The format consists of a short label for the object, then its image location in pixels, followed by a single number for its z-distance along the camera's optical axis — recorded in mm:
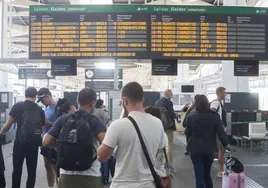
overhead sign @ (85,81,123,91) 8816
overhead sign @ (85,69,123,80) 9844
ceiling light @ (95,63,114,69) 17462
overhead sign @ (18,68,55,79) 12453
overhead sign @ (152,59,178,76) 6242
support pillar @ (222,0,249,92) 10031
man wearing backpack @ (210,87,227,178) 5480
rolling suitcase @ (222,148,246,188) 3938
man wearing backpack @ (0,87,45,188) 4004
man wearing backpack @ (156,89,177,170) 6171
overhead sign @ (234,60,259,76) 6348
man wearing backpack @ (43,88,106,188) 2307
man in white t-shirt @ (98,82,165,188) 1984
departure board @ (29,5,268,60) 6055
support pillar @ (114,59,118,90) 6341
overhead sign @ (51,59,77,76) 6234
